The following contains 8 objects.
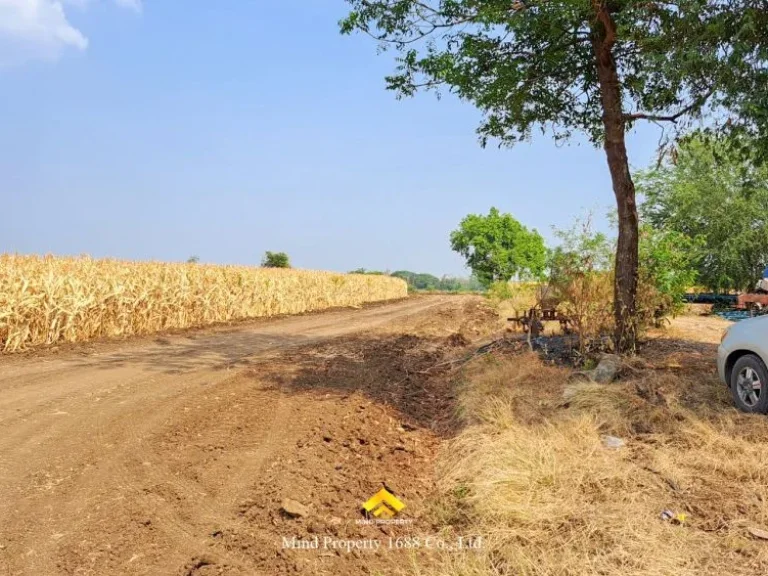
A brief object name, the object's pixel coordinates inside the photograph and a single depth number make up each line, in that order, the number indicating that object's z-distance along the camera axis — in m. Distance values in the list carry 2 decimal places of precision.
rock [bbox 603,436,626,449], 5.93
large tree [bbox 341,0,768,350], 7.72
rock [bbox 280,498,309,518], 4.47
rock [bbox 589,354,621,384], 8.31
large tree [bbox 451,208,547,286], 58.00
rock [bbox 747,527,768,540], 4.06
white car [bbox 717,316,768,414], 6.52
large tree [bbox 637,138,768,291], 24.75
